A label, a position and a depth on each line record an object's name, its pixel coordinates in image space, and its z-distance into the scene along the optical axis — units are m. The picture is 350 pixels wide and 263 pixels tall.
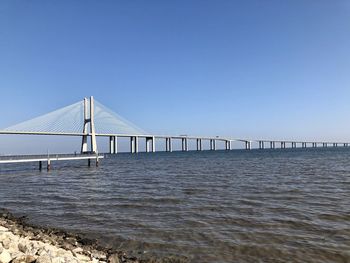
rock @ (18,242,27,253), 6.34
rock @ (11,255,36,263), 5.57
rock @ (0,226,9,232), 8.32
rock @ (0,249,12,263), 5.53
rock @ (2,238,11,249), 6.50
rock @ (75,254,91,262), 6.22
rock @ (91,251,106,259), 6.82
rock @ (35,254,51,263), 5.53
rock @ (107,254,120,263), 6.48
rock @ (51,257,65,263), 5.62
